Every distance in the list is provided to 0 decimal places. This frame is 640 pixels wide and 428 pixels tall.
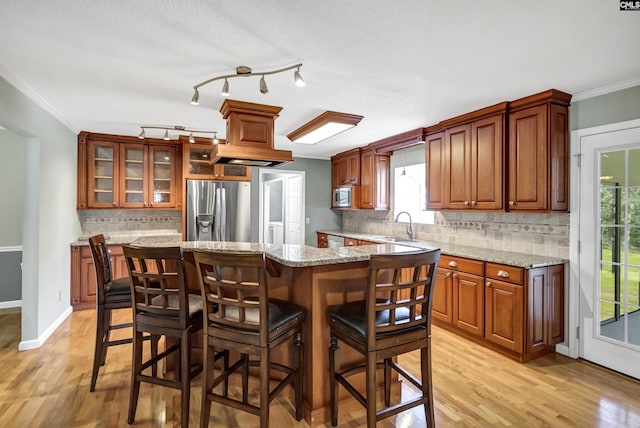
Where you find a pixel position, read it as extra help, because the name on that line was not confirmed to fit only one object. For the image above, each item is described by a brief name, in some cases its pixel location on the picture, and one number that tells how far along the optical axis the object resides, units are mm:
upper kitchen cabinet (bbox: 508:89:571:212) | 2885
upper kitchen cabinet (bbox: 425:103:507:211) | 3260
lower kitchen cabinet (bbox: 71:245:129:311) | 4102
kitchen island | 2027
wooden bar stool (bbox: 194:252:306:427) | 1646
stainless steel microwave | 5511
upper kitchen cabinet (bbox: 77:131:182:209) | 4488
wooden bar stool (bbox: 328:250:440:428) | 1656
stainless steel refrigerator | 4664
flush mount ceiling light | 3551
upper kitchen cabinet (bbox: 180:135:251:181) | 4758
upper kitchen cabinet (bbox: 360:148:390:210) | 5172
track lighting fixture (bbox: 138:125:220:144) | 4102
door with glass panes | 2645
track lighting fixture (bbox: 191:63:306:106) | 2270
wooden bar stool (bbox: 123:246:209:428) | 1857
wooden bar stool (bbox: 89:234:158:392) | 2301
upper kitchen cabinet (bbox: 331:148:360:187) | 5508
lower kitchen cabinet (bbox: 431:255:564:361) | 2783
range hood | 3041
